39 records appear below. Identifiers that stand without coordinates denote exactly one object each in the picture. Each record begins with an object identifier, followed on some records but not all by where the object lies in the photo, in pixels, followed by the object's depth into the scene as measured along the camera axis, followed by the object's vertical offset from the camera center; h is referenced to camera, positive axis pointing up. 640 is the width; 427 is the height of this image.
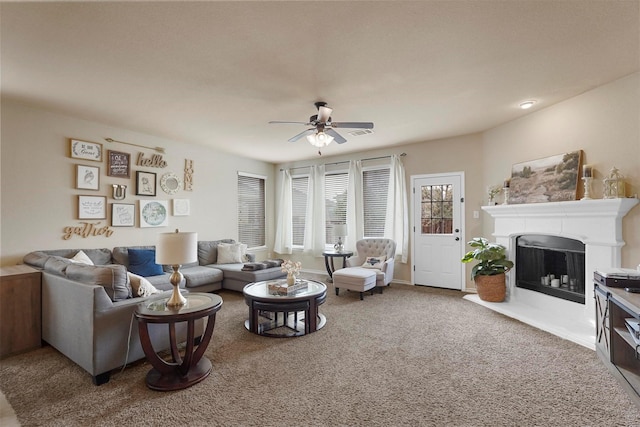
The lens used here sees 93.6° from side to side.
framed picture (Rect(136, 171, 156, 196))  4.86 +0.57
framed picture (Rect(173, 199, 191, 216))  5.38 +0.19
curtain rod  5.80 +1.18
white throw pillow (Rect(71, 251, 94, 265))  3.76 -0.50
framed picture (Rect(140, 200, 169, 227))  4.93 +0.08
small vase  3.64 -0.77
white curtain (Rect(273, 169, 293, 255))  7.27 +0.02
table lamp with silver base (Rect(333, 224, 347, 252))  5.86 -0.28
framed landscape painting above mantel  3.57 +0.46
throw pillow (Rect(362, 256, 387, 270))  5.28 -0.81
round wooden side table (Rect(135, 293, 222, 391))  2.27 -1.01
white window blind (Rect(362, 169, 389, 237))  6.06 +0.35
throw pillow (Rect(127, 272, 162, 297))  2.76 -0.64
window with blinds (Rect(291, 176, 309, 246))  7.19 +0.26
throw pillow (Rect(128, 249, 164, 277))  4.34 -0.67
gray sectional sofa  2.37 -0.83
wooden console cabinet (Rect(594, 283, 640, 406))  2.19 -1.01
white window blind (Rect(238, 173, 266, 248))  6.79 +0.17
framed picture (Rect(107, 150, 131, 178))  4.53 +0.82
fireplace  3.12 -0.40
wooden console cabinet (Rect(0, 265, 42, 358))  2.88 -0.91
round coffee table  3.28 -1.01
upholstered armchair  5.05 -0.74
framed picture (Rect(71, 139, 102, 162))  4.15 +0.97
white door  5.25 -0.26
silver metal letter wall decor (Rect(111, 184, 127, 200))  4.55 +0.41
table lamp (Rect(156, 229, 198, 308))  2.34 -0.27
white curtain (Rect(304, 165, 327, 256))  6.77 +0.04
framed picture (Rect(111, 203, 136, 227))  4.57 +0.05
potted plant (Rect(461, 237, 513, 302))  4.34 -0.82
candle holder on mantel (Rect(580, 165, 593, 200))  3.31 +0.41
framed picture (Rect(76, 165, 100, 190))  4.19 +0.58
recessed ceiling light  3.72 +1.40
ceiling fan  3.38 +1.06
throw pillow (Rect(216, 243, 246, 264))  5.59 -0.69
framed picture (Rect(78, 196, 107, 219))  4.21 +0.16
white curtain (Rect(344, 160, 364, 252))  6.25 +0.20
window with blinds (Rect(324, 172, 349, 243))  6.57 +0.37
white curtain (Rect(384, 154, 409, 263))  5.70 +0.12
